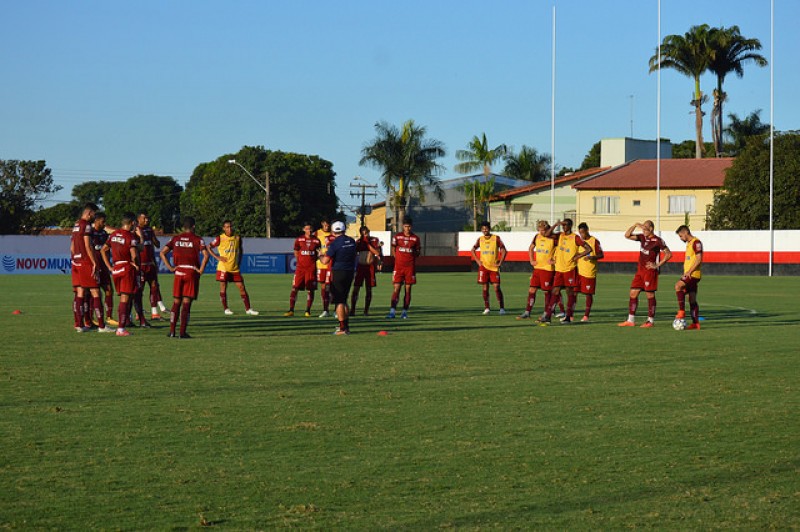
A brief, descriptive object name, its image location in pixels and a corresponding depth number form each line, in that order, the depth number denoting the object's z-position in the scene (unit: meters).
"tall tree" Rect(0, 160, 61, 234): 93.81
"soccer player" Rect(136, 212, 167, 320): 19.33
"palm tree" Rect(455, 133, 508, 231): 82.00
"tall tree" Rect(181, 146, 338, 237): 86.56
